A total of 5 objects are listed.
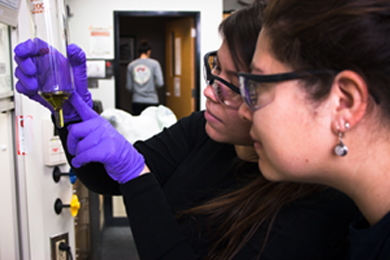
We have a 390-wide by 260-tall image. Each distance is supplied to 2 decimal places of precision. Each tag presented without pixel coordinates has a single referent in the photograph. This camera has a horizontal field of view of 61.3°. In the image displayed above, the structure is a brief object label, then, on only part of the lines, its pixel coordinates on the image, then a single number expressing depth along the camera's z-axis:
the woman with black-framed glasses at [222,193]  0.79
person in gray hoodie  4.83
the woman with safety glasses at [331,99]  0.55
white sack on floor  2.33
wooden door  4.68
